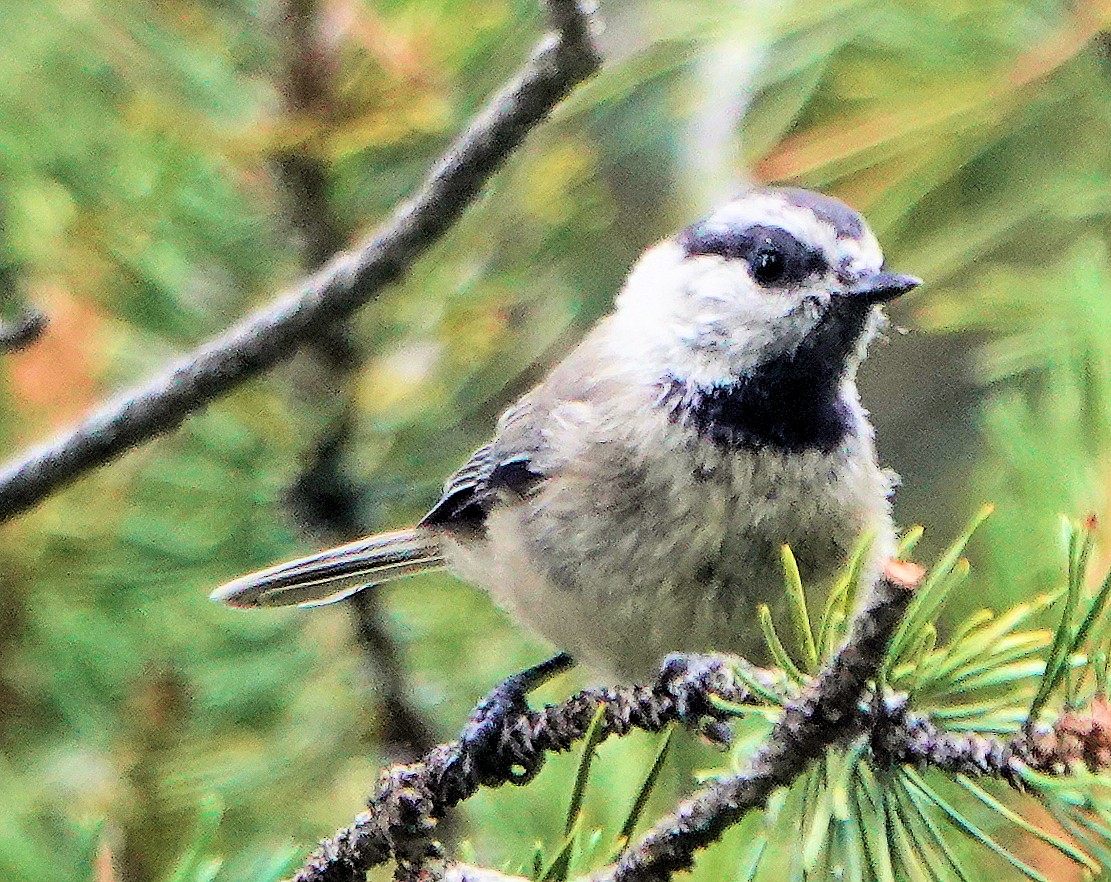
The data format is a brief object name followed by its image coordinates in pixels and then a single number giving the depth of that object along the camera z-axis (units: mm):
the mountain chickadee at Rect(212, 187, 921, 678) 2385
